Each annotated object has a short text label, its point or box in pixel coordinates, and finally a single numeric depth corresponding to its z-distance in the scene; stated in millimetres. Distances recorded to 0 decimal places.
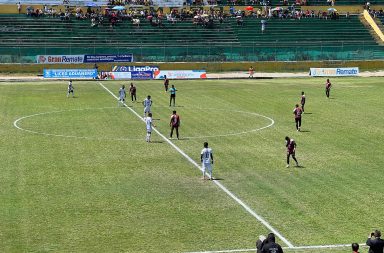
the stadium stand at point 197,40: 95250
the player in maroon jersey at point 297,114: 44469
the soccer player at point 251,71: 88475
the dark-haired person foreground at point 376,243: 18078
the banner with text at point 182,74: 89438
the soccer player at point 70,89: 66312
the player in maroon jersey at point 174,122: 40656
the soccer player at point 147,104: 48281
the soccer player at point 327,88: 63344
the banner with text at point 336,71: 92000
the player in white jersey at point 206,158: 30391
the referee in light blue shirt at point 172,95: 57612
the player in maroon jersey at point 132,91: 60938
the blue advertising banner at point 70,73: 88000
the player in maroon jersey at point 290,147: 32969
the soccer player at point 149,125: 39906
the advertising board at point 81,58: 92438
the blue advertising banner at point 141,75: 88744
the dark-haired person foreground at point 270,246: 17000
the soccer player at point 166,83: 69994
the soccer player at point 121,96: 58688
